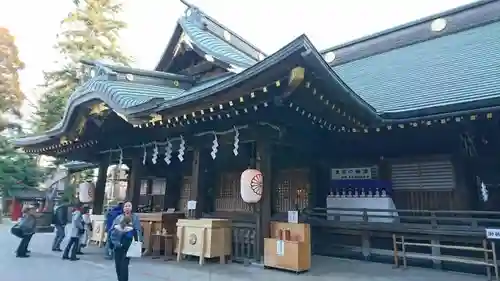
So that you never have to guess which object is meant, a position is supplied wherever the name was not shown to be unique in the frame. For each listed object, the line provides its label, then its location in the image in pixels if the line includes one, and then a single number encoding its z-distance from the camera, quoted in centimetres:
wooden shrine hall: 603
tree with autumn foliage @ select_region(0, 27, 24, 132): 2088
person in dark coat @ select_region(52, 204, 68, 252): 836
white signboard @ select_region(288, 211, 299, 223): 654
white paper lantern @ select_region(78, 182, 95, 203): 1120
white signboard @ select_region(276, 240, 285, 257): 603
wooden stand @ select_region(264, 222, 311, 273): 591
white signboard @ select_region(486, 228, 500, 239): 560
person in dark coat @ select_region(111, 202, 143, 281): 477
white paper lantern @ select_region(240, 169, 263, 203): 647
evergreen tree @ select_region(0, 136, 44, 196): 2011
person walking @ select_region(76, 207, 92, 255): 930
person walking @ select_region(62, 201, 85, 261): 734
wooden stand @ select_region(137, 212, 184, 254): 796
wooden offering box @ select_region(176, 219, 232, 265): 666
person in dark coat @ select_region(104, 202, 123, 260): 630
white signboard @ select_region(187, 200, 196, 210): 768
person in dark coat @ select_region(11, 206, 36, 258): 761
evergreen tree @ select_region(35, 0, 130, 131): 2101
